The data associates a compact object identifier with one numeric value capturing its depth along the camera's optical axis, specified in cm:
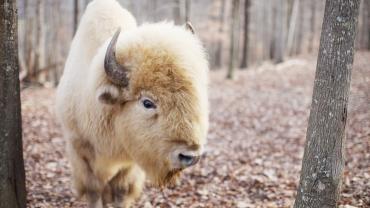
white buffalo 374
